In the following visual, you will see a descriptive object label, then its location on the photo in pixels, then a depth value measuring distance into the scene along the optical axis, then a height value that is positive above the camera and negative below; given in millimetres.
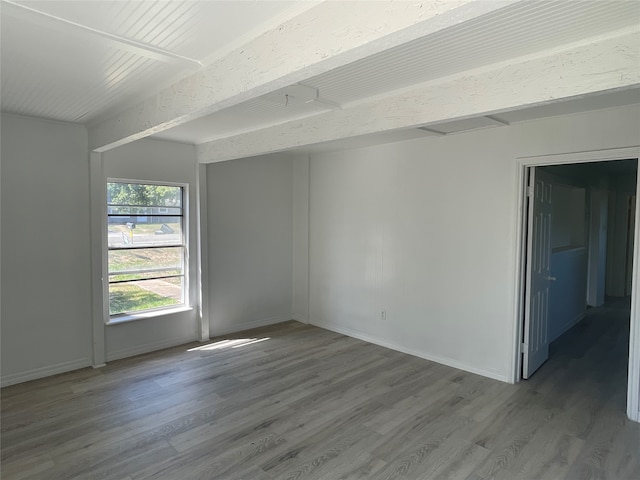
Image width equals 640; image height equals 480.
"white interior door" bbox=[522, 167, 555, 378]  3862 -512
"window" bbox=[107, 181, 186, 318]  4441 -290
